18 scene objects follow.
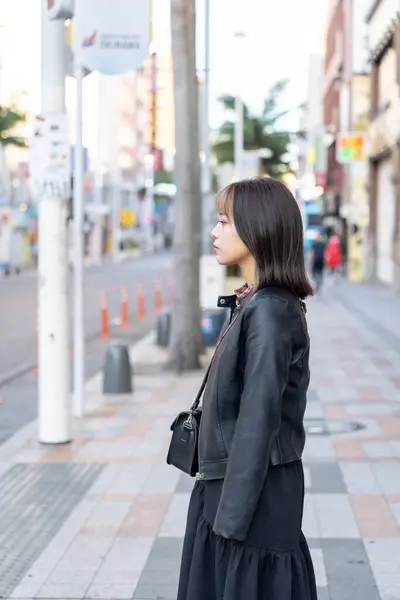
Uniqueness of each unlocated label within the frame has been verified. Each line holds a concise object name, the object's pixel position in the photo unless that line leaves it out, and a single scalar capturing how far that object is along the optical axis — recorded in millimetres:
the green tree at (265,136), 54188
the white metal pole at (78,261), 10312
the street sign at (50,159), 8961
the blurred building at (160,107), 137250
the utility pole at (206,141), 20511
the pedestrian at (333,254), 41406
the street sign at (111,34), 9930
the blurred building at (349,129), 41519
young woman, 3191
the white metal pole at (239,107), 37141
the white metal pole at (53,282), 8898
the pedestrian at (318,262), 34438
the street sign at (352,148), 39812
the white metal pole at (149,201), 114500
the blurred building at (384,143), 32750
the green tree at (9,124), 44272
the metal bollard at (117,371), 12203
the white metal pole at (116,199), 99956
